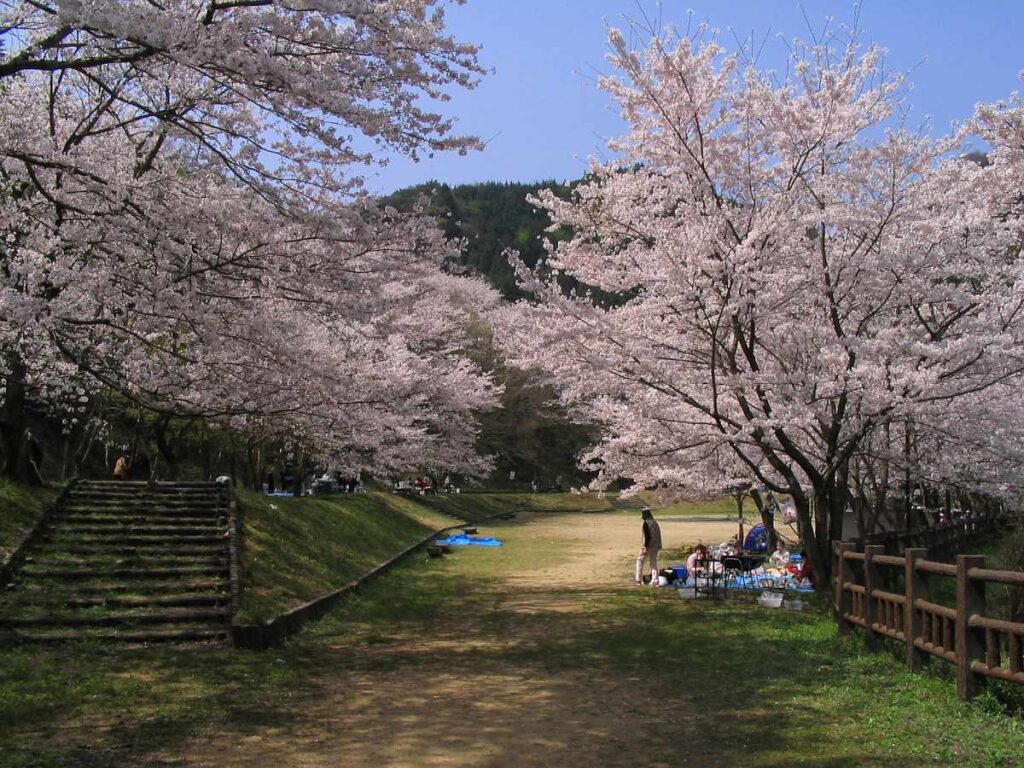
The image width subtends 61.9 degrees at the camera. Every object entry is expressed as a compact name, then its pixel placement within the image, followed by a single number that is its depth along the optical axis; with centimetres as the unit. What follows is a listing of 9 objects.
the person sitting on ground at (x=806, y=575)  1311
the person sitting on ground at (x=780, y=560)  1530
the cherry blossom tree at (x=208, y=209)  691
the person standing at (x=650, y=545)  1447
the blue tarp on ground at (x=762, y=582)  1342
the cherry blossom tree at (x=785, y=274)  1057
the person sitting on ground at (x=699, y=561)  1371
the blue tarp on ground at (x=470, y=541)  2391
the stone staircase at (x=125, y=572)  913
